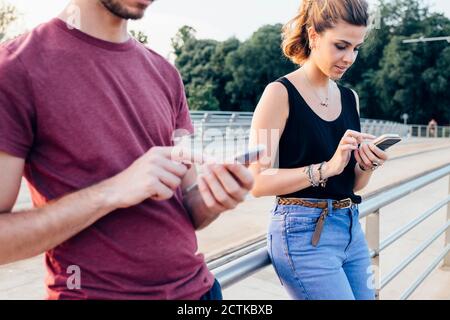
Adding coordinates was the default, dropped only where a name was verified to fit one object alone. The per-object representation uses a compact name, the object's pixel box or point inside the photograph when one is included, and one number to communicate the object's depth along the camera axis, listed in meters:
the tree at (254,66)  39.03
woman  1.56
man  0.87
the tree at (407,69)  34.75
